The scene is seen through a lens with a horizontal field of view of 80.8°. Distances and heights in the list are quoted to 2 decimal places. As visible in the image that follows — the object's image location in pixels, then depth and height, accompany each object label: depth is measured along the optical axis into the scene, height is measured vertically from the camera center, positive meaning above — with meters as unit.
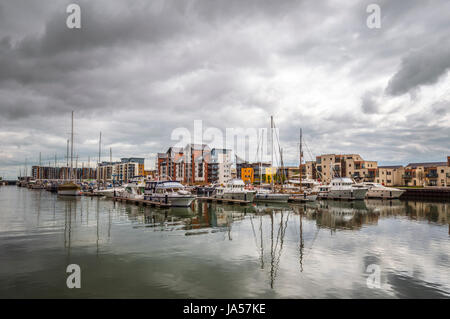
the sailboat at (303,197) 58.85 -5.93
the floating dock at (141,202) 46.28 -6.27
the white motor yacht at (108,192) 68.78 -5.87
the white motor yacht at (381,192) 71.88 -5.72
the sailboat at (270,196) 57.69 -5.66
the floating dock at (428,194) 71.30 -6.35
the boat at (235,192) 57.16 -4.71
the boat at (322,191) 70.94 -5.38
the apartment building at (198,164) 131.38 +3.30
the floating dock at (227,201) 55.14 -6.59
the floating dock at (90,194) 76.56 -7.00
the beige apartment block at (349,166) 115.88 +2.06
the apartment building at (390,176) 116.59 -2.14
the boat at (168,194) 46.03 -4.26
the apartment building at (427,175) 101.50 -1.42
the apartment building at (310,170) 128.32 +0.46
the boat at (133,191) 59.47 -4.87
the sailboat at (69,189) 76.38 -5.55
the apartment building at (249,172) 141.62 -0.69
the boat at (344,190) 66.56 -4.93
